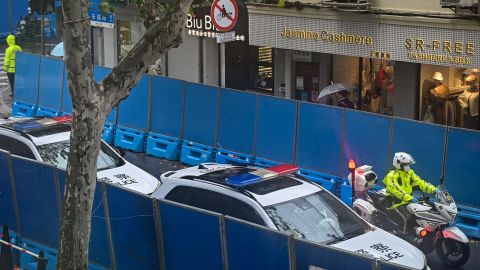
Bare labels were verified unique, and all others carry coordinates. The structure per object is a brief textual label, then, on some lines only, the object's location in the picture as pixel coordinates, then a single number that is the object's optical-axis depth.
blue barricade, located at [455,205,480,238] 15.91
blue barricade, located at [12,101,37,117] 25.42
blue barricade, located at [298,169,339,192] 18.03
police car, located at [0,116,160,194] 16.02
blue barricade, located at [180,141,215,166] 20.66
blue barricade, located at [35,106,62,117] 24.68
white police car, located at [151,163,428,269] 12.12
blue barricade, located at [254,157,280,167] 19.27
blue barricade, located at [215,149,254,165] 19.75
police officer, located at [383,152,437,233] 14.73
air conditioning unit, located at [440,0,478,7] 20.06
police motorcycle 14.28
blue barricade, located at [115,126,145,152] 22.53
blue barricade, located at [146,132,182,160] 21.66
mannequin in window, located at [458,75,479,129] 21.28
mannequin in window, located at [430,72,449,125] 21.81
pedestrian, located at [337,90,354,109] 22.20
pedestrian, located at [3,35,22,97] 28.91
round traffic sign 22.64
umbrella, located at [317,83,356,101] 22.30
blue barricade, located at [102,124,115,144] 23.23
